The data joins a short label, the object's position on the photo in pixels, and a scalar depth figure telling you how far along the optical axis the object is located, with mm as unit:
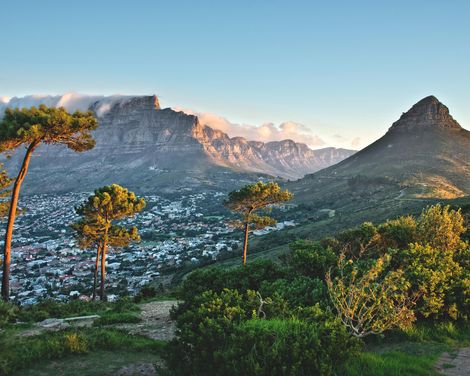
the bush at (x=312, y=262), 12758
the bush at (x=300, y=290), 9578
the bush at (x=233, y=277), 13938
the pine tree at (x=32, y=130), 15930
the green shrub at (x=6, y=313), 10449
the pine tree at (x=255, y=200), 27828
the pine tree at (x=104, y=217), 24484
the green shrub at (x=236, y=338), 5629
